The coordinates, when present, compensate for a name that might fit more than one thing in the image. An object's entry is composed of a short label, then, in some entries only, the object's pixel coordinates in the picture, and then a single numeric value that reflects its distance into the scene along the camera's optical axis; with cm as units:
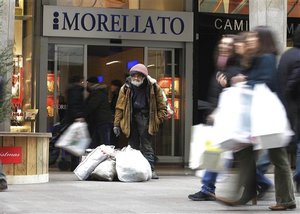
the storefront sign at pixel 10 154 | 1055
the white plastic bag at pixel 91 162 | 1173
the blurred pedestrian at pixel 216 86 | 814
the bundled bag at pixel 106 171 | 1168
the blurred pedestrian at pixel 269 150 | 721
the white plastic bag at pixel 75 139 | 1052
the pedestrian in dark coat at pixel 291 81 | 808
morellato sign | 1677
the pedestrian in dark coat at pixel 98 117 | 1371
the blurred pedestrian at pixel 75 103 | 1221
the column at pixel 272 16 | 1359
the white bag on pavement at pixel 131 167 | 1153
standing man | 1223
